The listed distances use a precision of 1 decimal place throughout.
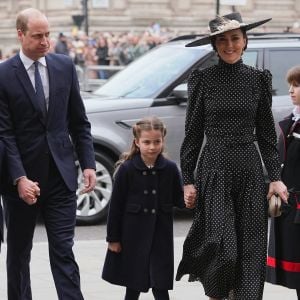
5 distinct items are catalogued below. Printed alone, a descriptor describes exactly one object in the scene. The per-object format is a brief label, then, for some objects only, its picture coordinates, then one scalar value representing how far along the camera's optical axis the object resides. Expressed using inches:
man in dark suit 530.9
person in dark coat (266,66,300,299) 559.8
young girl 569.9
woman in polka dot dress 516.7
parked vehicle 955.3
